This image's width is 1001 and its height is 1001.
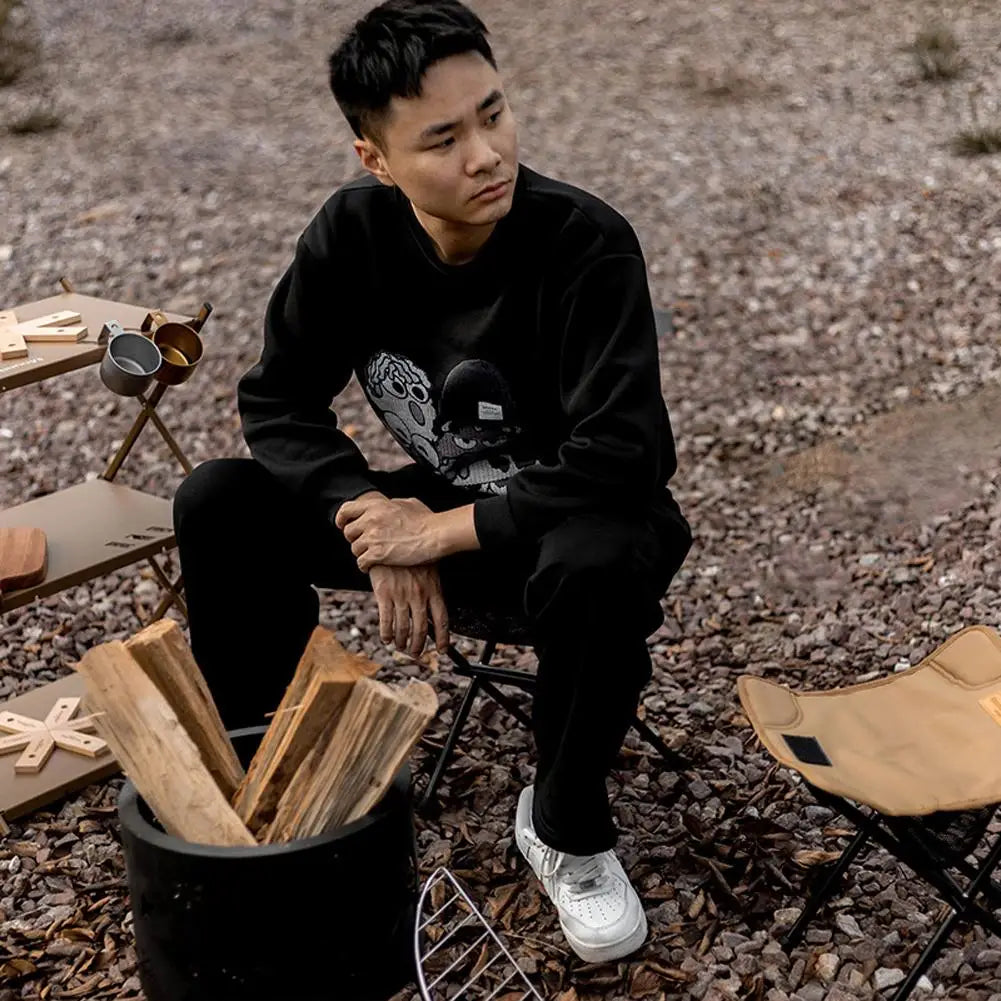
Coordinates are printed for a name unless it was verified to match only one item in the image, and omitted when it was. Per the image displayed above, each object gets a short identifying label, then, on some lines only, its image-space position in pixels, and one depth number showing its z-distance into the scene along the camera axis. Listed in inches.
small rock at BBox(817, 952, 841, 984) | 97.9
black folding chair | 104.7
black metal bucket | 76.3
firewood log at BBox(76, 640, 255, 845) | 81.4
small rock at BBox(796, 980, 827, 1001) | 96.3
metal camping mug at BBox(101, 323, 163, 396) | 109.7
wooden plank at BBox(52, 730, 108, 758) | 124.9
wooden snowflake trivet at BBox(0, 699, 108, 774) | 123.9
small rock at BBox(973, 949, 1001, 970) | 96.7
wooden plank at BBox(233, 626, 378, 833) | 82.8
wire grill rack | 97.6
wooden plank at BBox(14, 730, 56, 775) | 122.8
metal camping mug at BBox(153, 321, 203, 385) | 116.9
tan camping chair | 89.7
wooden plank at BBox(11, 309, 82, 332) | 118.8
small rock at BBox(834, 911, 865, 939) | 101.0
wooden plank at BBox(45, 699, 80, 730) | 129.4
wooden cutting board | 113.1
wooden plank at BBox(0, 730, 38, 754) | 125.8
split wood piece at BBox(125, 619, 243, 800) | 84.7
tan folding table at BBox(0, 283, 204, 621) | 113.5
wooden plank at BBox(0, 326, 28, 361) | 113.1
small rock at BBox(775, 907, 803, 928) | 102.5
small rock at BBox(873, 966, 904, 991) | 96.6
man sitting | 93.7
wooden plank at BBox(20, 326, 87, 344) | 117.1
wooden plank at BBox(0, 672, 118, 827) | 119.6
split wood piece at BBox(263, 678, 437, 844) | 79.0
